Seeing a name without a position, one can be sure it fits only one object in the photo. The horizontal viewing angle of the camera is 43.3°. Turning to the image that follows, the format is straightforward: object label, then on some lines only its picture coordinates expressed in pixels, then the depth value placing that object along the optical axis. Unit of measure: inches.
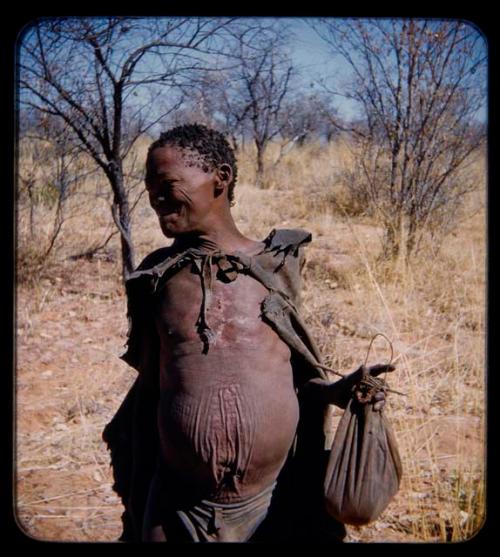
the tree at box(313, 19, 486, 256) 228.7
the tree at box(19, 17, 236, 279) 175.0
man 62.2
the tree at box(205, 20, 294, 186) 208.1
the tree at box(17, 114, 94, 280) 227.8
